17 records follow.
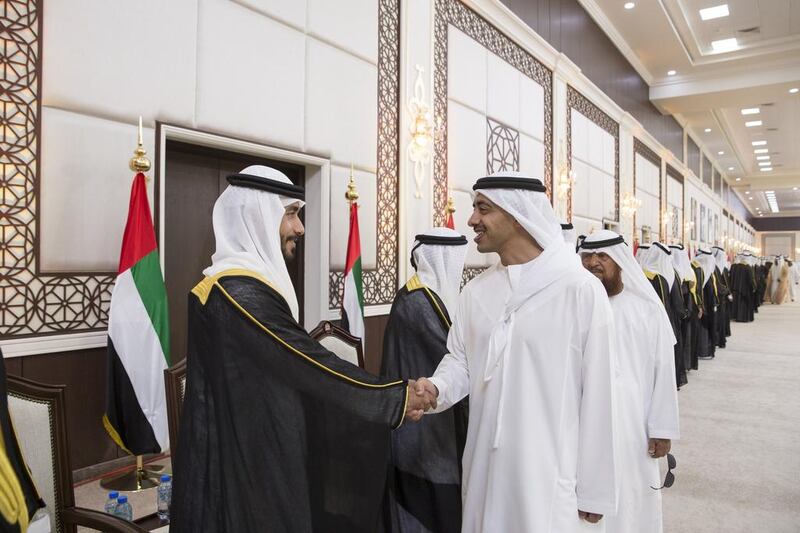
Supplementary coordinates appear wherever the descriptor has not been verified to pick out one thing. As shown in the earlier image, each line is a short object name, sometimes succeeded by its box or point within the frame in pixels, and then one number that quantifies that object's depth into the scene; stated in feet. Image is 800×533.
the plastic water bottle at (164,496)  6.71
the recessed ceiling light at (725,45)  35.19
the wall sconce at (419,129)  16.16
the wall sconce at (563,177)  25.82
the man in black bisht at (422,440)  7.35
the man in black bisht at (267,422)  5.20
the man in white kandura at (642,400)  7.86
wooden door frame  13.41
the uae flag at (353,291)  13.08
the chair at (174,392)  6.31
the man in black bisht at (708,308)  28.32
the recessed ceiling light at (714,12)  30.71
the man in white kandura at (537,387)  5.20
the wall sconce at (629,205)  35.94
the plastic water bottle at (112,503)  6.81
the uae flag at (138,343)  8.89
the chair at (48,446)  5.57
